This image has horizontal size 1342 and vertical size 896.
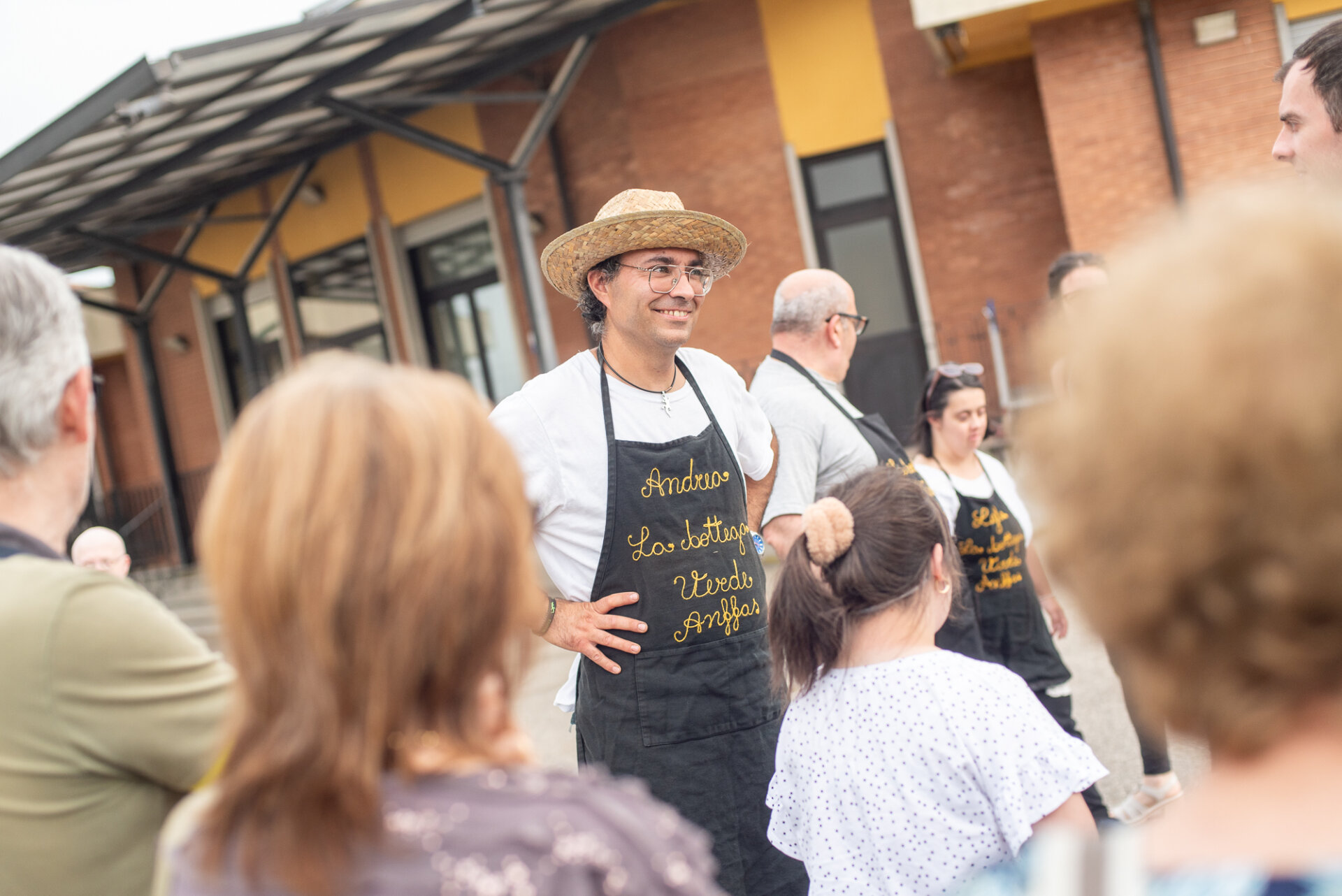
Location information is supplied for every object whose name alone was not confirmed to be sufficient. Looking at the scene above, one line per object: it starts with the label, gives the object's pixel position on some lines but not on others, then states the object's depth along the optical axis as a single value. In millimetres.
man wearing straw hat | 2580
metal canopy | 7172
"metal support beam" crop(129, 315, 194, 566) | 14461
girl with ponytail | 1814
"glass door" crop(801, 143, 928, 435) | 10570
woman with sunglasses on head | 3646
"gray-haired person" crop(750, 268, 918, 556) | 3234
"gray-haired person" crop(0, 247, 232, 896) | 1392
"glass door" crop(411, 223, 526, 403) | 12137
